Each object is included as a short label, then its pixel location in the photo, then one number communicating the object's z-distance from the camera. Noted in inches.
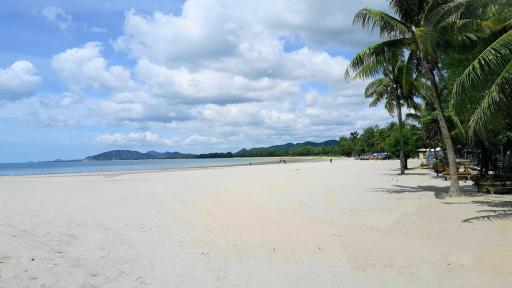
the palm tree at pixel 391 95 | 1164.5
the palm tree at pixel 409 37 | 545.4
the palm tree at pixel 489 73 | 337.4
